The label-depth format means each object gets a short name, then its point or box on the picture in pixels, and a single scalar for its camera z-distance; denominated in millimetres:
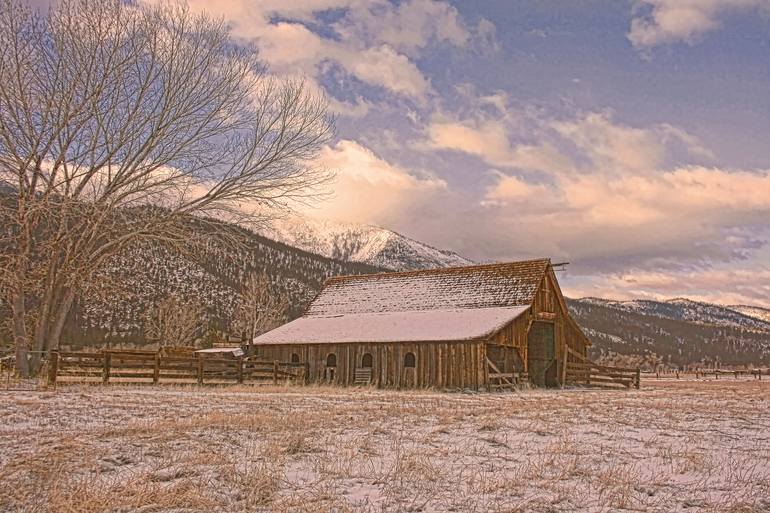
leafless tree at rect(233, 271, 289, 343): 54500
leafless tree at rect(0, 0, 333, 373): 22406
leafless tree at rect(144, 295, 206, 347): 62688
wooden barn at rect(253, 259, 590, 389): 30172
